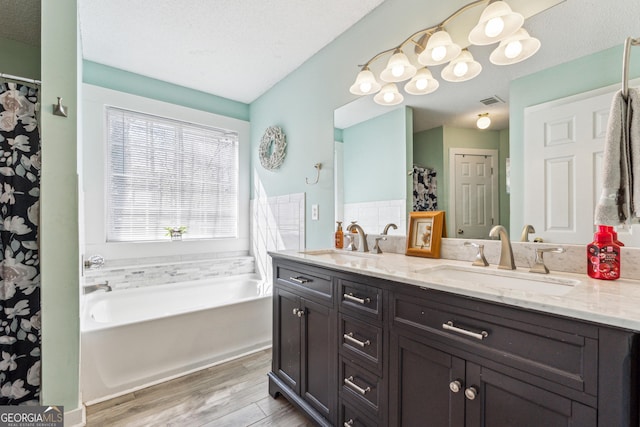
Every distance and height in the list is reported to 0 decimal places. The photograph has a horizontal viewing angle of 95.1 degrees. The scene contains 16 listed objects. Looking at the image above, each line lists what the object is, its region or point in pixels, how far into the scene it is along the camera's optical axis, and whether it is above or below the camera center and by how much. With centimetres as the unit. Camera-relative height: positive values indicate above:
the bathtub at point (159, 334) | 186 -89
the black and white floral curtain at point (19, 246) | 146 -17
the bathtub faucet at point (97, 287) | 239 -62
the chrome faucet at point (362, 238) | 189 -16
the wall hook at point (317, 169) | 237 +36
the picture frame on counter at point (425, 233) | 156 -11
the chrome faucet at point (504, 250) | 119 -15
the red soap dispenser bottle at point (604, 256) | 99 -15
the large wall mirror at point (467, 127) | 111 +48
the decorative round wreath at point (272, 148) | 288 +67
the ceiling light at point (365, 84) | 186 +83
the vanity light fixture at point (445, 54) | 126 +80
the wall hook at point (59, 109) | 151 +54
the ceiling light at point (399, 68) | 166 +83
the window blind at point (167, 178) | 277 +37
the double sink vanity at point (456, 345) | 68 -41
